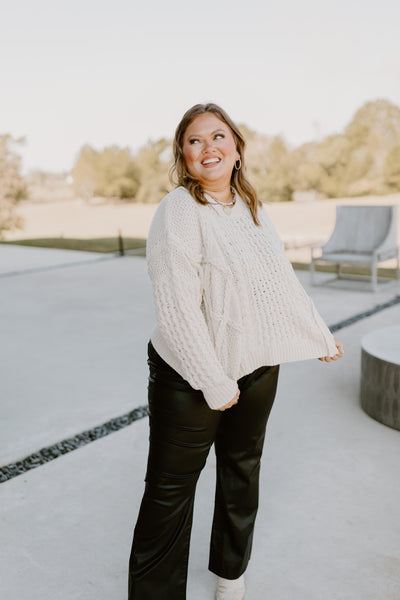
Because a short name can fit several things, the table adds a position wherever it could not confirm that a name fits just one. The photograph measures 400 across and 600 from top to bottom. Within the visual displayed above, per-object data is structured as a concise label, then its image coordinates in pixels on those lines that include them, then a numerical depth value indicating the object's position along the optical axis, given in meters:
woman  1.27
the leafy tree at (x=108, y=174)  52.91
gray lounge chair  6.74
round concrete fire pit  2.72
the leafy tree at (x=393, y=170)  36.81
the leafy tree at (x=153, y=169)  47.97
